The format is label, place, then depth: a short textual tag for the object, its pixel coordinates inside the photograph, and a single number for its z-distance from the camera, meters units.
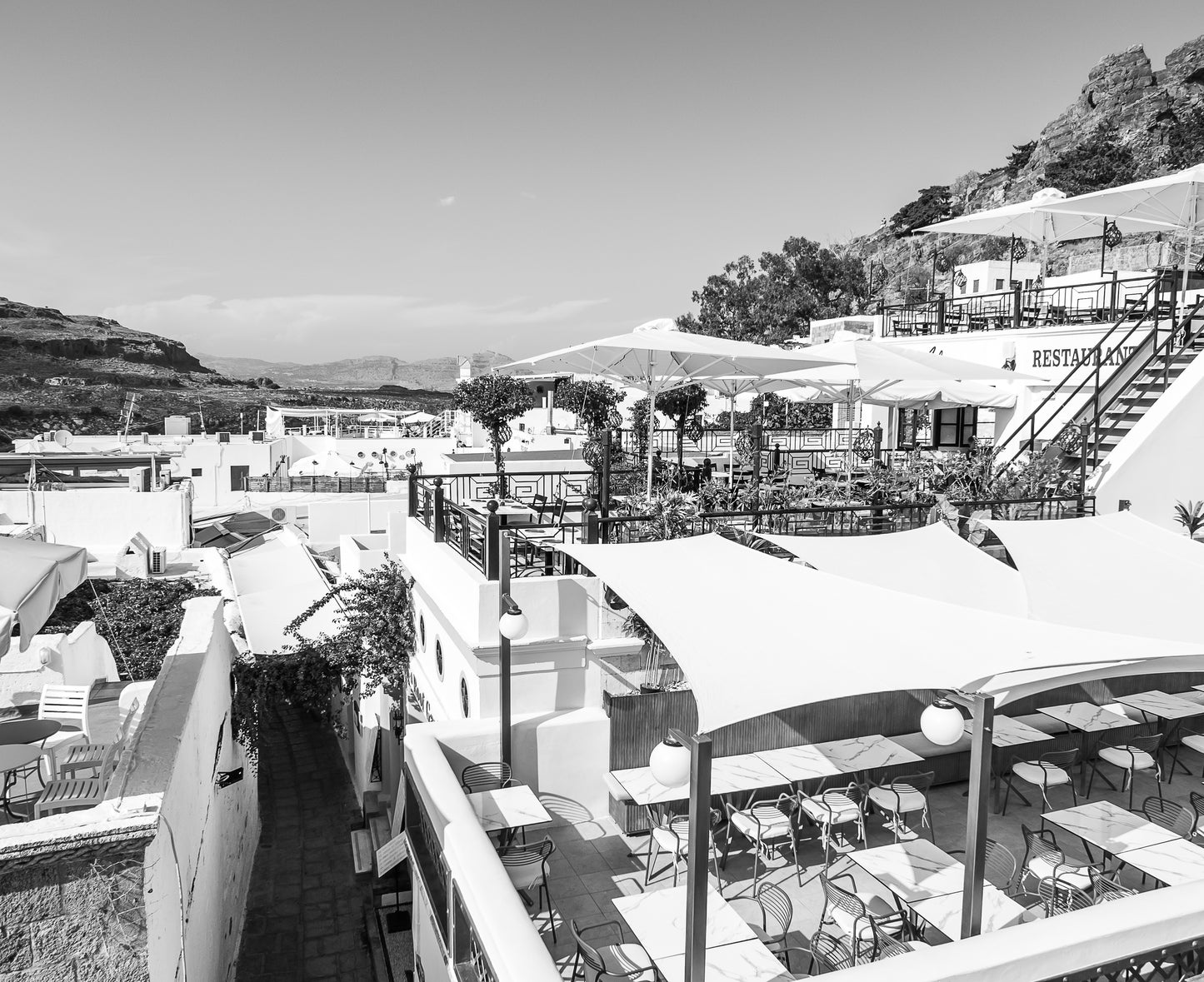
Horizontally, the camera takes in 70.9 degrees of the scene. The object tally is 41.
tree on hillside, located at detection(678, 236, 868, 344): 46.44
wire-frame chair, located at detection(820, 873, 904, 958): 5.36
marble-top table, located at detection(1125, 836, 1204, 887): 5.79
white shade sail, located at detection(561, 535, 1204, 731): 4.71
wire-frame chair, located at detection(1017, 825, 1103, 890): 5.72
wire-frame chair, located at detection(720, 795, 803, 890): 6.39
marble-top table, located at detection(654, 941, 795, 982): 4.89
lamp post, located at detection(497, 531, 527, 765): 6.97
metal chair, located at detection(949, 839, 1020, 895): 5.93
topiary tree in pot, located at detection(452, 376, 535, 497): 34.44
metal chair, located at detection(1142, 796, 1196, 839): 6.81
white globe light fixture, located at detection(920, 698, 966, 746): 4.57
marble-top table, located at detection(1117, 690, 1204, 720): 8.42
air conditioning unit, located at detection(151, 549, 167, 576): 22.33
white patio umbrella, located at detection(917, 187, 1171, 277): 16.72
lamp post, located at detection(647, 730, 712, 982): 4.20
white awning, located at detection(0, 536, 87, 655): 7.55
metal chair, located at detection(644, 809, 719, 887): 6.42
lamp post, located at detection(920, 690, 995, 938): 4.58
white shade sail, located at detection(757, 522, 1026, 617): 6.52
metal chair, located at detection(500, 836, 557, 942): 6.28
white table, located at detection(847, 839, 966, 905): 5.63
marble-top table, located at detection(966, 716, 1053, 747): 7.79
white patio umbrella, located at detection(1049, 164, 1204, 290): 14.22
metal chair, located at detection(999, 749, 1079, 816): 7.14
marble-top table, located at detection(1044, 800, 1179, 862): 6.18
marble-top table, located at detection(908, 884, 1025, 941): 5.25
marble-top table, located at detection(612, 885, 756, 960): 5.12
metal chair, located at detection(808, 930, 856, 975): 5.32
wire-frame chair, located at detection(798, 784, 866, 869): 6.63
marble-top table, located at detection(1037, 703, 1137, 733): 8.18
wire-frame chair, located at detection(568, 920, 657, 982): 5.04
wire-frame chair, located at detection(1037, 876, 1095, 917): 5.68
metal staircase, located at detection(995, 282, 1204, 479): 12.48
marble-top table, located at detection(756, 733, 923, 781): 7.25
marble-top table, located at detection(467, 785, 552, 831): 6.65
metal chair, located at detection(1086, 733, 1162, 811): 7.57
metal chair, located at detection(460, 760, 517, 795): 7.36
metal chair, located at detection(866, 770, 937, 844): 6.77
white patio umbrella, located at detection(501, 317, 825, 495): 9.41
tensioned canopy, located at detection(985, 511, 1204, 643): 5.82
